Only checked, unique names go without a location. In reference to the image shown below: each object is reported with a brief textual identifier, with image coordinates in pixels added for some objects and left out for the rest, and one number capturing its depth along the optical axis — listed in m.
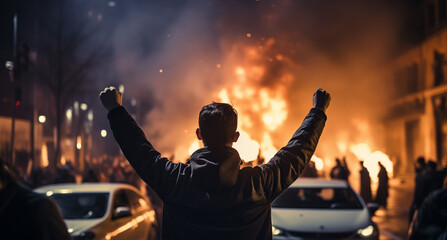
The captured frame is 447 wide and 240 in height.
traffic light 16.96
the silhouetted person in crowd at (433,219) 2.11
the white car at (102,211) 6.04
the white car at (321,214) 6.85
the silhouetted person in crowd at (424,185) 9.32
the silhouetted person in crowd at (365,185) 13.18
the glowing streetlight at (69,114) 51.91
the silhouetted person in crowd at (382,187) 13.57
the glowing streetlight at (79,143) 50.01
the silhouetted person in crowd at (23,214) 1.72
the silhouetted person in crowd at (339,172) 14.39
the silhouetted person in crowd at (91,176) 12.46
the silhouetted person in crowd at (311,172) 15.34
